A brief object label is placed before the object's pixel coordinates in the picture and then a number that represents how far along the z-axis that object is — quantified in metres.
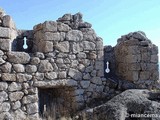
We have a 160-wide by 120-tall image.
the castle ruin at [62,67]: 4.85
